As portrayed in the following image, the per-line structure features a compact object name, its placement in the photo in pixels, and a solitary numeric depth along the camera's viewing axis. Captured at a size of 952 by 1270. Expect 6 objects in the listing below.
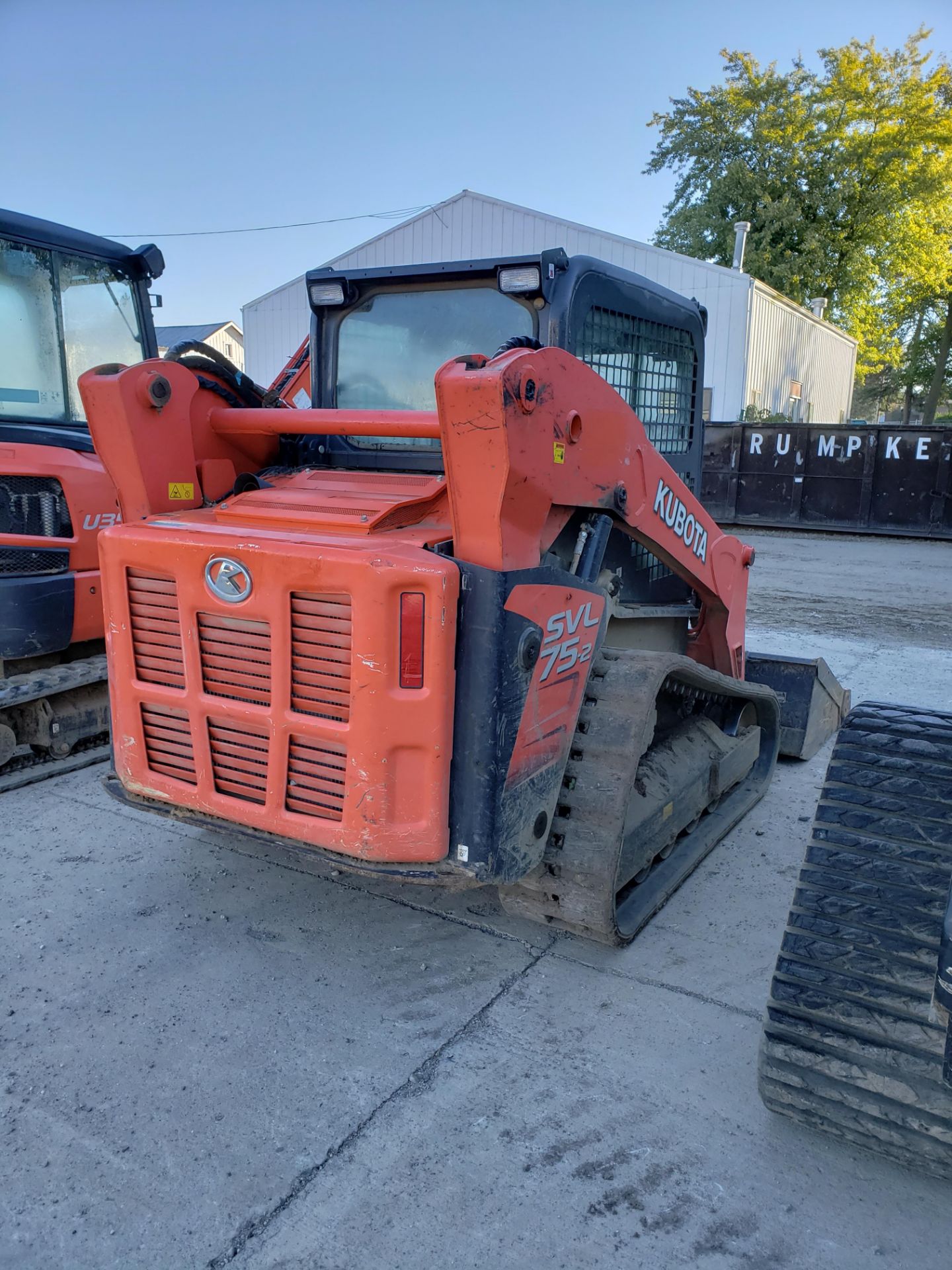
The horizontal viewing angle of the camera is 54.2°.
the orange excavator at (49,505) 4.56
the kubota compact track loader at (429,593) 2.50
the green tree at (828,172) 31.69
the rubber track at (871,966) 2.09
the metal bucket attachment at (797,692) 5.11
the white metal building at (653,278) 22.33
